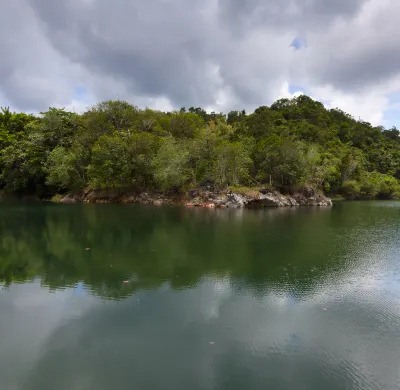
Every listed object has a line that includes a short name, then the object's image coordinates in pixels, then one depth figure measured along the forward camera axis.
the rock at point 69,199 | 45.48
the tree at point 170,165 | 41.16
